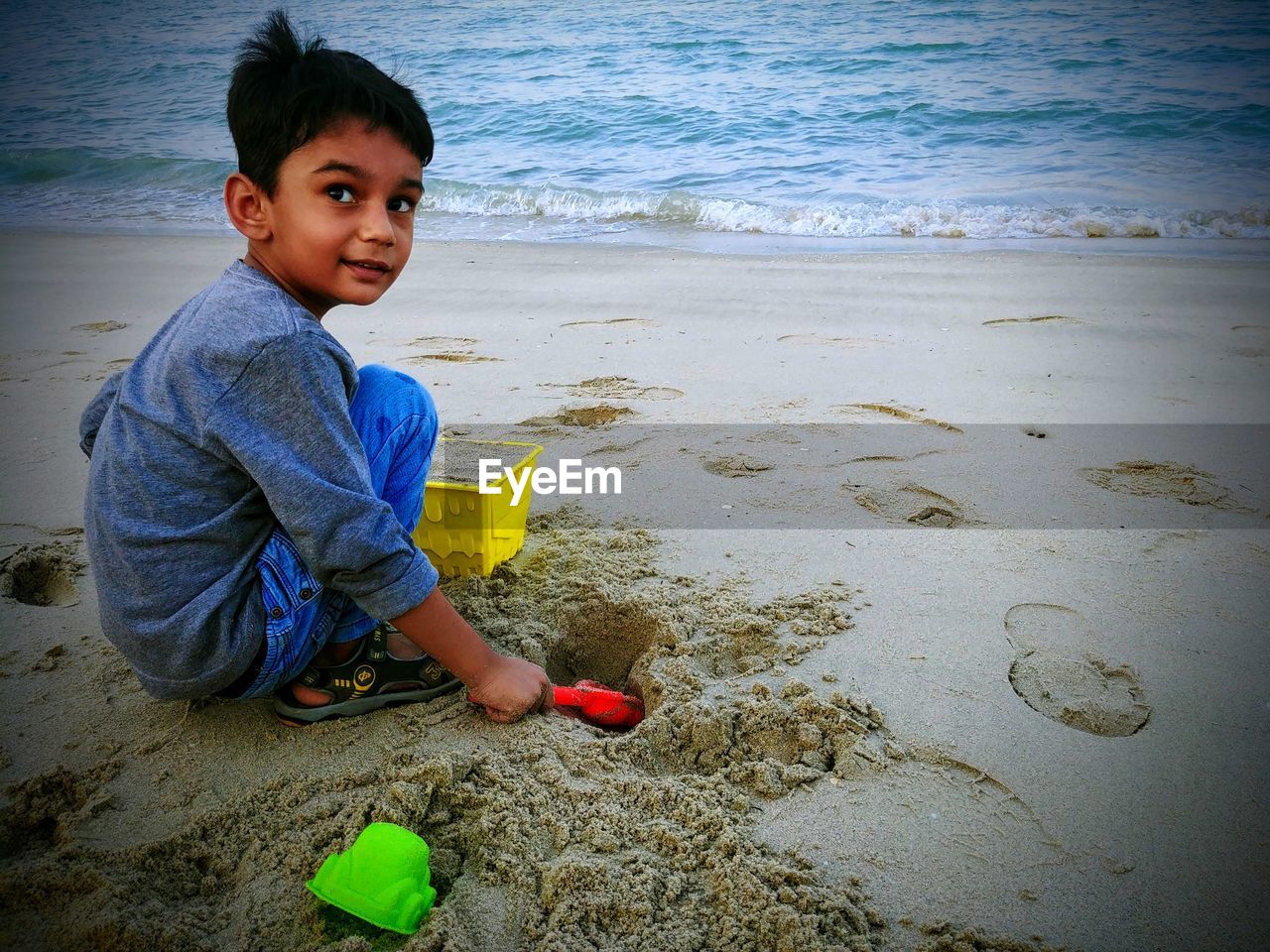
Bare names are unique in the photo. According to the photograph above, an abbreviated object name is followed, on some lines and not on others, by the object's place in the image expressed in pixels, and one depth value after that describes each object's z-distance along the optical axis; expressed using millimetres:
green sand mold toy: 1157
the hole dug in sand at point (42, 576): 2045
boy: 1225
